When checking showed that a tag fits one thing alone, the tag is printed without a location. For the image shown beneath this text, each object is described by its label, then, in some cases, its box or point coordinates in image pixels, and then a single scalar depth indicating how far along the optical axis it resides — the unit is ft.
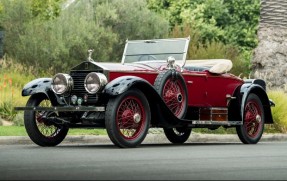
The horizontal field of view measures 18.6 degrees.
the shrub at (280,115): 68.74
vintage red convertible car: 48.16
